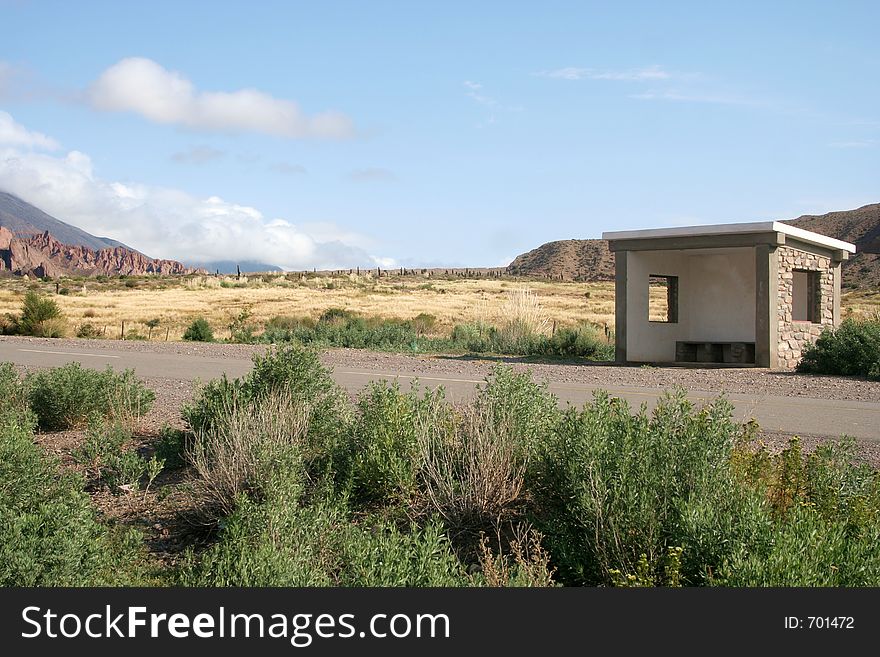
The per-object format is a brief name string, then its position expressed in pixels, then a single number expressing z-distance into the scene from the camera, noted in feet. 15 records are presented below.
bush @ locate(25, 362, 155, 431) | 35.04
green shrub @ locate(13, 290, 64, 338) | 103.24
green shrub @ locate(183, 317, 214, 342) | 100.89
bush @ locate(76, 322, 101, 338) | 104.88
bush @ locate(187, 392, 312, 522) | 22.91
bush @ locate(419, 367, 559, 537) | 22.06
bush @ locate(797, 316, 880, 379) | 60.25
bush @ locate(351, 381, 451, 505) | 23.25
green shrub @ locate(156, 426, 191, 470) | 28.78
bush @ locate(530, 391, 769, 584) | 17.47
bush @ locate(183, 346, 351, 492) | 26.09
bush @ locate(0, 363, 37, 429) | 31.53
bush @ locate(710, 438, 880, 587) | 15.72
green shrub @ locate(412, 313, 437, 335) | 120.26
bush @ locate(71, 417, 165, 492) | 26.63
